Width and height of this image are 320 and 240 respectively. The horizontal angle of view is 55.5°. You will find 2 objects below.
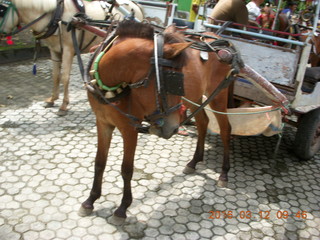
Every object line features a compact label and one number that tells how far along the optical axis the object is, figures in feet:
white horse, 14.49
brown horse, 6.79
